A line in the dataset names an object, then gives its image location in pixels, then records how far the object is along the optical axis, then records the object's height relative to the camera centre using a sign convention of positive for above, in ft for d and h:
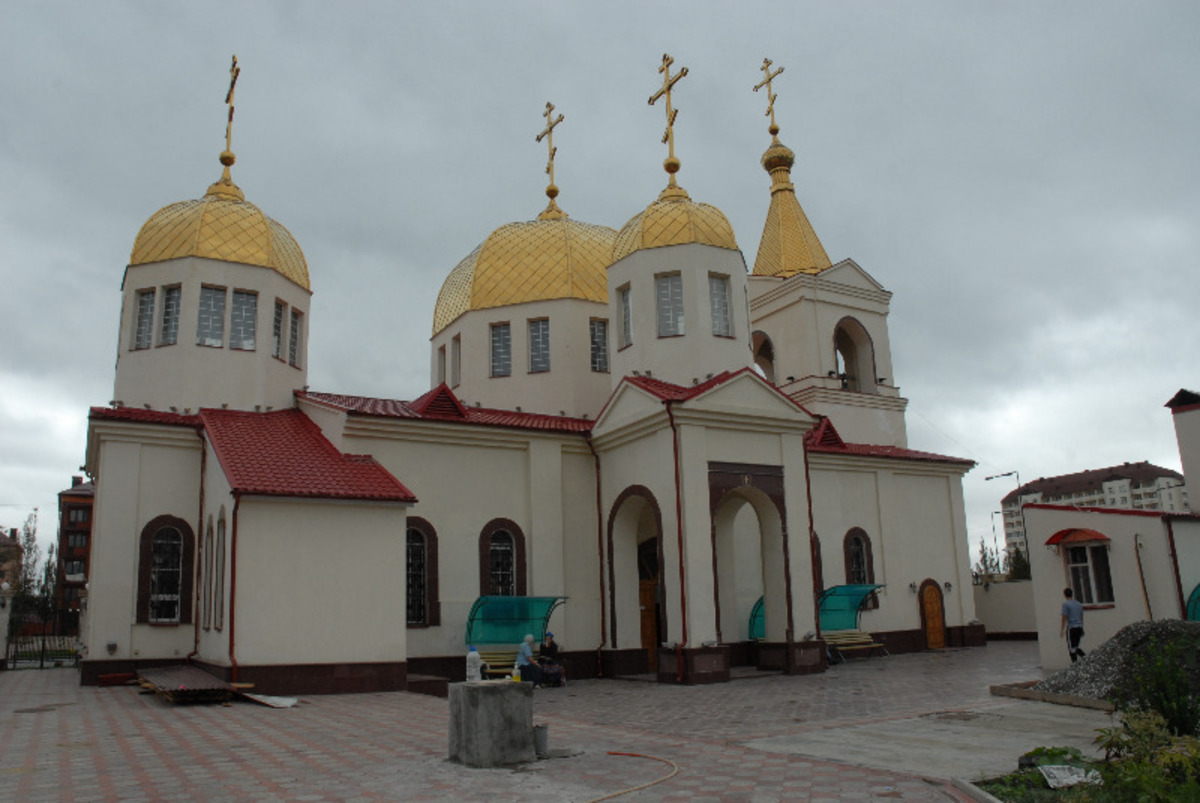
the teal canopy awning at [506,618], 63.87 -1.73
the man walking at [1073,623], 56.13 -2.90
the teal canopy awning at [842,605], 75.77 -1.94
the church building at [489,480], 54.90 +7.92
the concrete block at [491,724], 29.22 -4.13
